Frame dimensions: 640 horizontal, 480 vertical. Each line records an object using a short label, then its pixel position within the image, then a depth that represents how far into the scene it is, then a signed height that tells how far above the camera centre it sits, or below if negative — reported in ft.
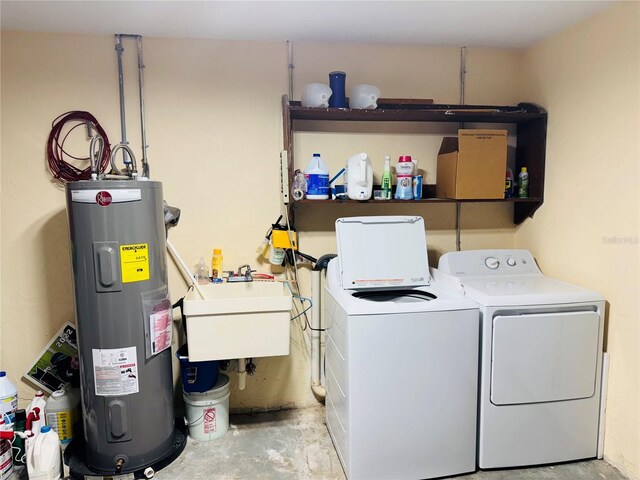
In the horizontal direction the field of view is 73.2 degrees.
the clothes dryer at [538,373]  6.48 -2.77
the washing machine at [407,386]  6.16 -2.82
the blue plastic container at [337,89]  7.64 +1.85
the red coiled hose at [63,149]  7.55 +0.85
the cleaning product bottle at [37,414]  6.77 -3.49
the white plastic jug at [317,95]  7.49 +1.72
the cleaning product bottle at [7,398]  6.86 -3.25
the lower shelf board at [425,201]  7.52 -0.14
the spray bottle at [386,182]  7.77 +0.20
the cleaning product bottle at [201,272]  8.05 -1.45
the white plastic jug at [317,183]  7.52 +0.19
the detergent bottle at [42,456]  6.36 -3.84
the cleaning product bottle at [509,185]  8.30 +0.14
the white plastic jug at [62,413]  7.34 -3.70
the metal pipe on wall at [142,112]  7.67 +1.49
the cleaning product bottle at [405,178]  7.74 +0.27
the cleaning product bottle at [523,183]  8.36 +0.18
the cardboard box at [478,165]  7.71 +0.50
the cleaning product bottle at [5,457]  6.47 -3.93
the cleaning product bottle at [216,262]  7.93 -1.25
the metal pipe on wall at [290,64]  8.05 +2.43
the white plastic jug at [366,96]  7.63 +1.72
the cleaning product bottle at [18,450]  7.00 -4.13
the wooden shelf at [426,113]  7.52 +1.42
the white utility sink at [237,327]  6.88 -2.14
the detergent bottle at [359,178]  7.45 +0.27
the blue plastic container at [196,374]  7.66 -3.20
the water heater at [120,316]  6.20 -1.82
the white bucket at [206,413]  7.61 -3.86
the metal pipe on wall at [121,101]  7.60 +1.66
